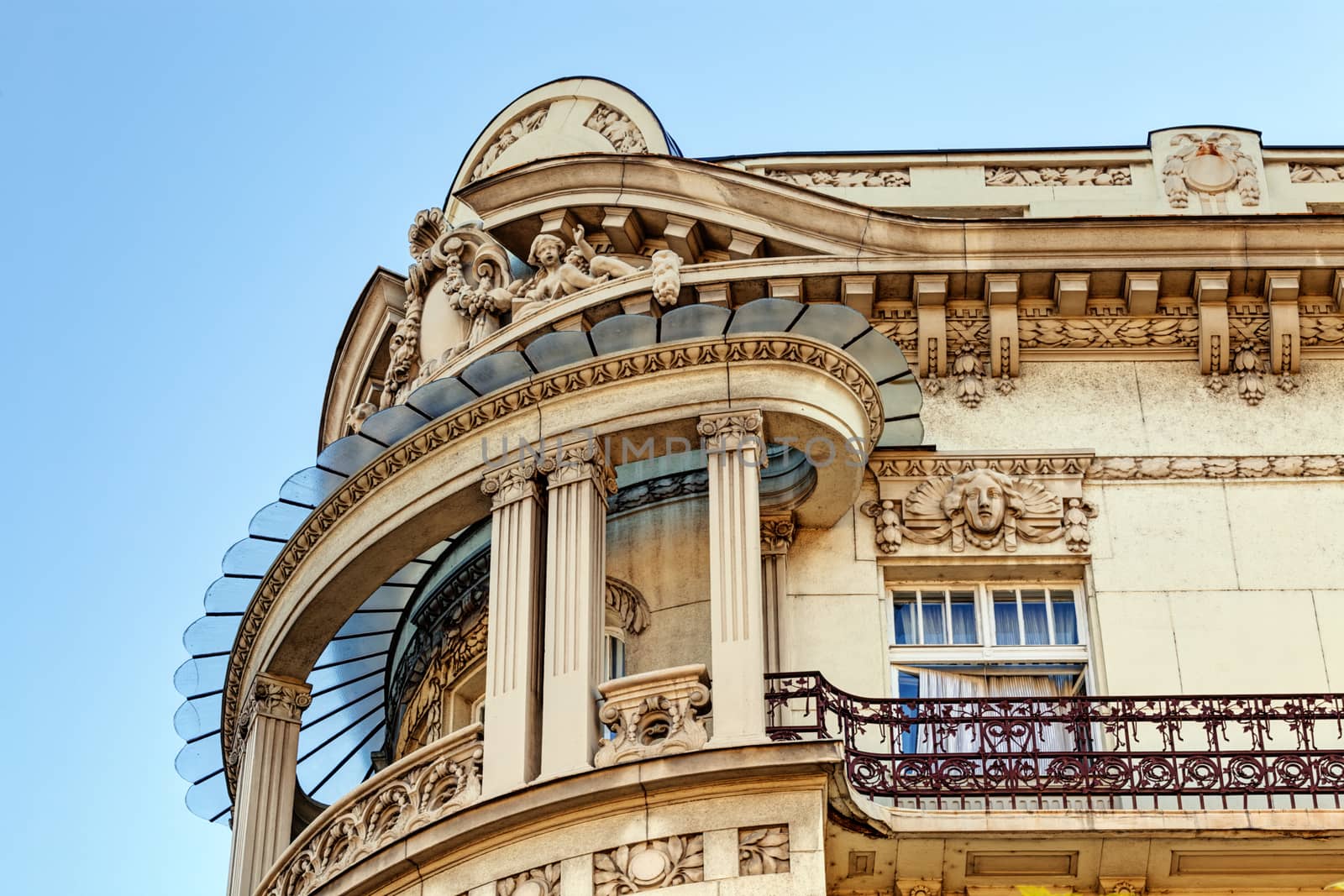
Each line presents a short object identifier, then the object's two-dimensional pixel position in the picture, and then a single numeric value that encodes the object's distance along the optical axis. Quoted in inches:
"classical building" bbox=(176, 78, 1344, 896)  586.2
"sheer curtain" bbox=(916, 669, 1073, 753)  660.1
